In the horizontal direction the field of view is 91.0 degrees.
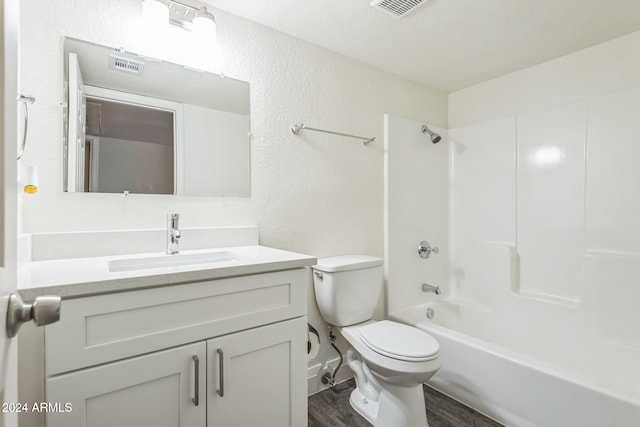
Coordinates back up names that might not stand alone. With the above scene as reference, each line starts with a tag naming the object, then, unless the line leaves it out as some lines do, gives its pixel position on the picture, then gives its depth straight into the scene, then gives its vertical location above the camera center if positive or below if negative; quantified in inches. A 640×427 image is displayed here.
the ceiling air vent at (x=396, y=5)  58.7 +39.8
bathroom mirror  49.4 +15.6
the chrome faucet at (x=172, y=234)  52.7 -3.2
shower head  93.8 +24.2
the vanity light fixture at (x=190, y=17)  54.6 +35.6
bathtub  50.6 -31.9
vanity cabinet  32.7 -16.9
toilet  55.9 -24.5
